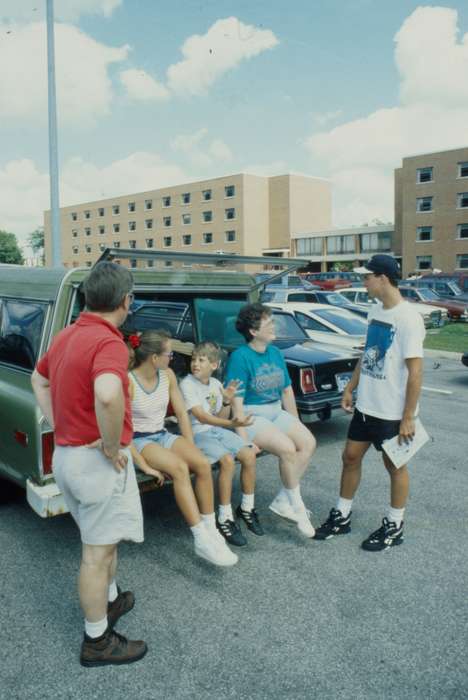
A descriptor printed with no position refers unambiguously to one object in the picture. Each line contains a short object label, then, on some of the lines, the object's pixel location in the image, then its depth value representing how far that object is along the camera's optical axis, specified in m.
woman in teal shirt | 4.27
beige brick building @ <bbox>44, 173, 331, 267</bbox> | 73.88
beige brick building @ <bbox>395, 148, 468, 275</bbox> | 51.78
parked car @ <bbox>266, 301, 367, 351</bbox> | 10.70
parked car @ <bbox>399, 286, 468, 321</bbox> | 25.00
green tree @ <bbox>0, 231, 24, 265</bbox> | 117.50
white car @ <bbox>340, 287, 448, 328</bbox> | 22.48
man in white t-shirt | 3.81
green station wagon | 3.78
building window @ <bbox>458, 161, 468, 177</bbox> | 51.38
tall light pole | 12.68
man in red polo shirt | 2.56
